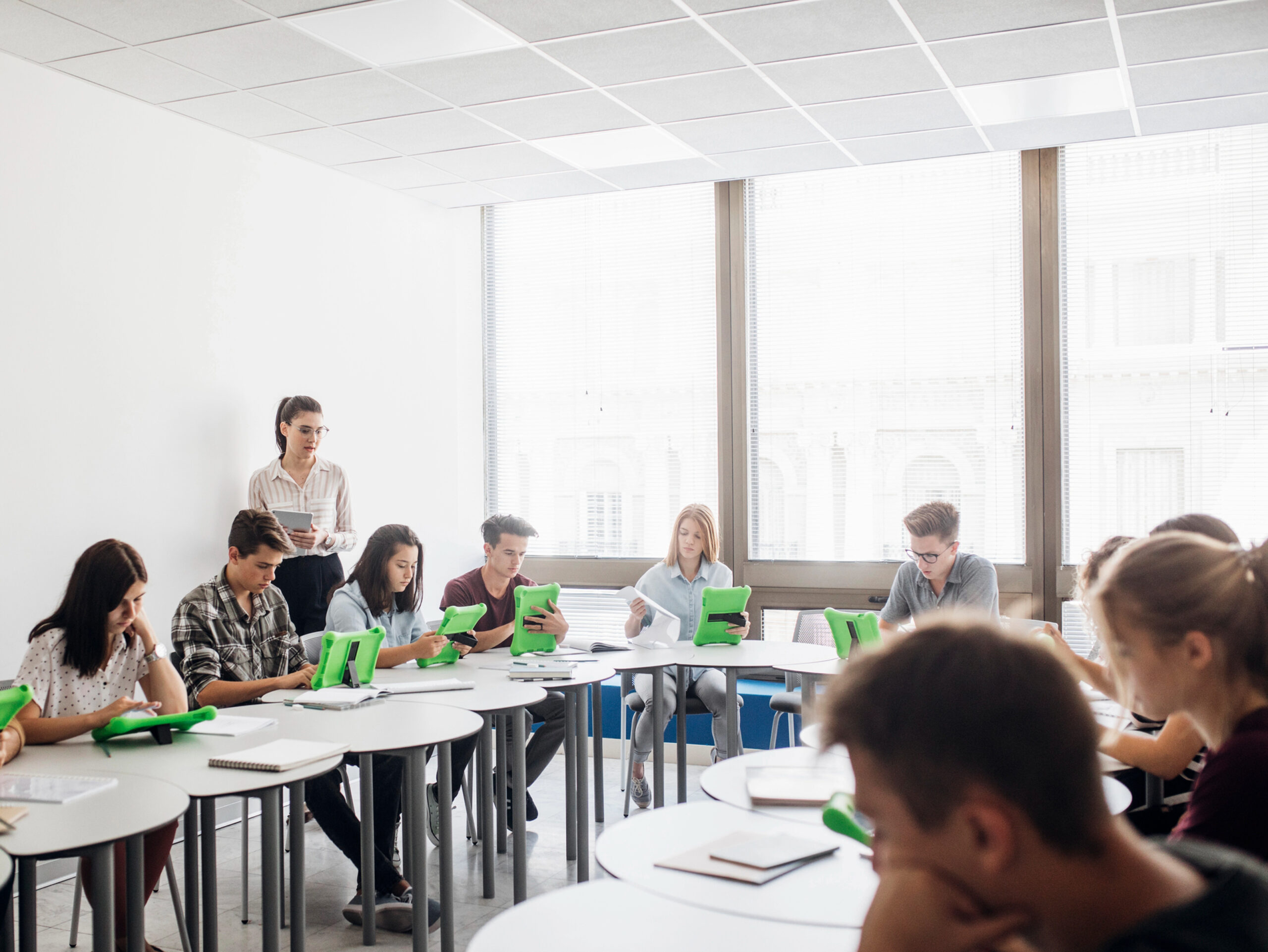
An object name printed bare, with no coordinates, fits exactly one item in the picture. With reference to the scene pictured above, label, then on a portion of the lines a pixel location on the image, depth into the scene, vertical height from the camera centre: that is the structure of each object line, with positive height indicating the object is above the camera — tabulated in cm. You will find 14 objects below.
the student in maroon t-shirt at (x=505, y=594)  438 -48
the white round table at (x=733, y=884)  154 -64
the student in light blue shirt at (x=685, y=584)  469 -51
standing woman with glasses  457 -8
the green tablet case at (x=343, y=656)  326 -55
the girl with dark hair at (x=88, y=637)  272 -40
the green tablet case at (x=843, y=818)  165 -55
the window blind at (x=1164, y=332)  485 +64
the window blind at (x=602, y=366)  588 +64
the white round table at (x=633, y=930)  143 -64
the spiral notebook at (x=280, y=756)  234 -63
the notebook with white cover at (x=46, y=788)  207 -61
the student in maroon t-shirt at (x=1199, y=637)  125 -20
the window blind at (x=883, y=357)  527 +60
